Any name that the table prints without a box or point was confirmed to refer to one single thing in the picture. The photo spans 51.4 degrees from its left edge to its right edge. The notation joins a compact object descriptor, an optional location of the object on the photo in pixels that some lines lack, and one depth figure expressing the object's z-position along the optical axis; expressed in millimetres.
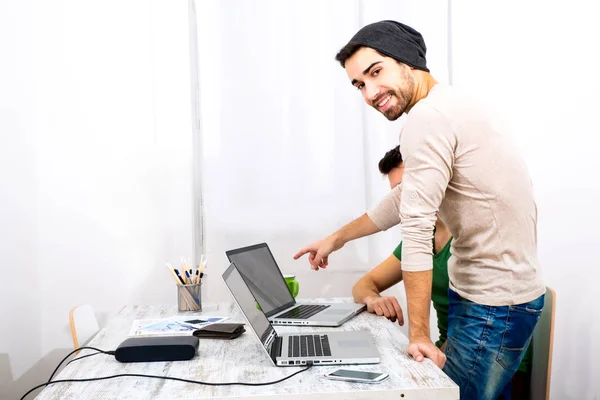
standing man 1537
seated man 2020
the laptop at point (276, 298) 1931
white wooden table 1252
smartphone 1305
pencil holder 2191
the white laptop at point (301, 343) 1444
